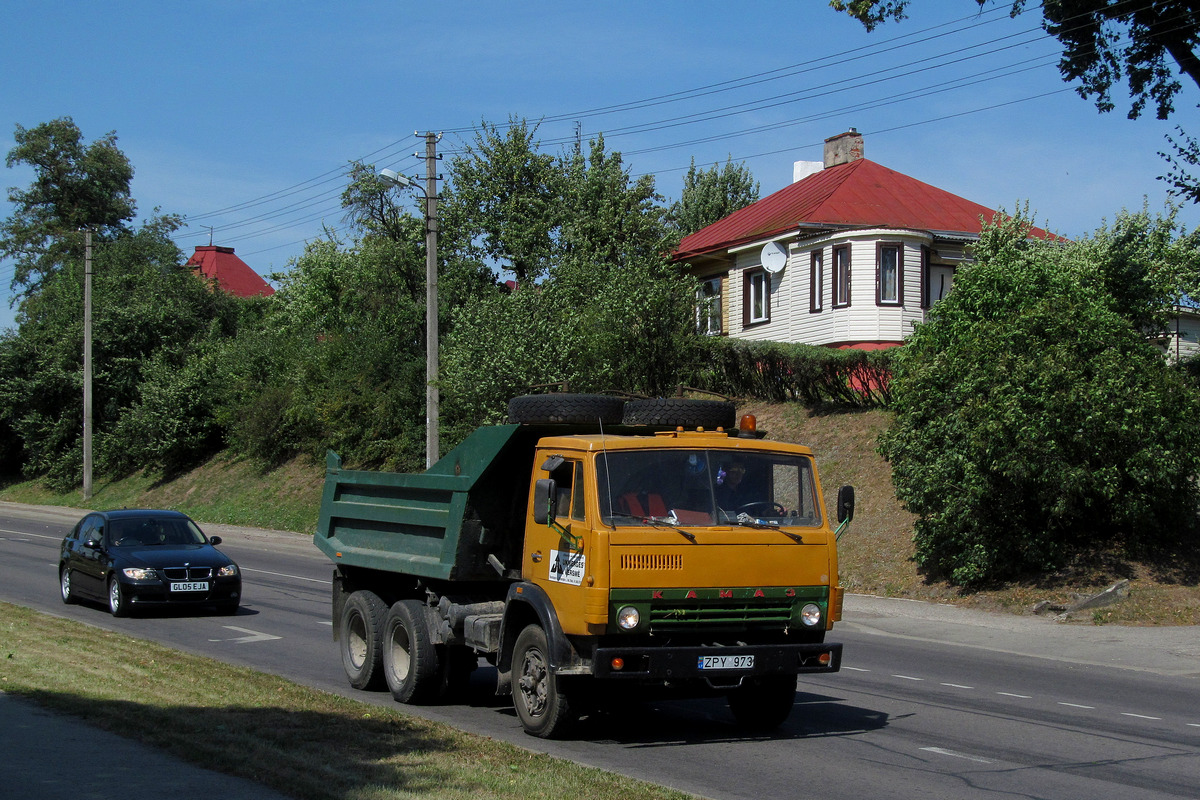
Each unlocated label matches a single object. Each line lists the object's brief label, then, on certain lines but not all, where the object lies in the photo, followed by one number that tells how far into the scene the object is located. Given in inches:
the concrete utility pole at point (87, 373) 1801.2
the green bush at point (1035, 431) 669.9
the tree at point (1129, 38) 793.6
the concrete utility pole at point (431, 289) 971.3
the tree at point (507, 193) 1708.9
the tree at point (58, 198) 2751.0
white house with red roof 1279.5
